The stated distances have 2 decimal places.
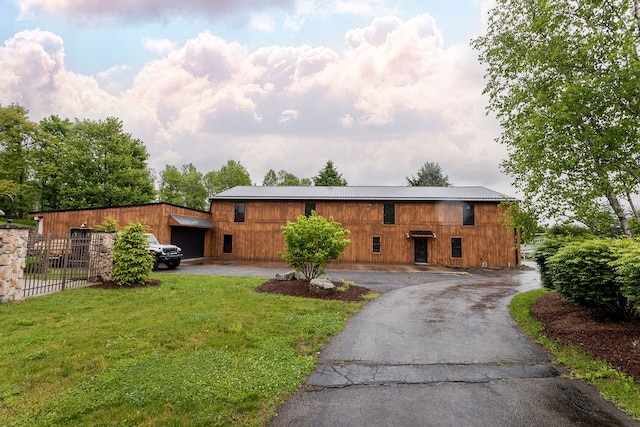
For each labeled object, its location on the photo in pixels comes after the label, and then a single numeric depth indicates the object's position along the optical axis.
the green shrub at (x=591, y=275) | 5.65
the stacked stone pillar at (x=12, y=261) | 7.37
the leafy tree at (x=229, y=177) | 52.25
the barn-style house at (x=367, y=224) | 22.05
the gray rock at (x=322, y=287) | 9.45
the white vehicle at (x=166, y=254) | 14.91
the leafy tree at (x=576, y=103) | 7.52
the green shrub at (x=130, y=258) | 10.16
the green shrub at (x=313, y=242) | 10.39
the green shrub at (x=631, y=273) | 4.37
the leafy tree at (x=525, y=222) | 10.12
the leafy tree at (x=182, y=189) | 48.22
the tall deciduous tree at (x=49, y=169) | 30.08
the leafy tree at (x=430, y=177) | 49.38
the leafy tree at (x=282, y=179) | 57.19
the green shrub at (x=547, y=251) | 8.40
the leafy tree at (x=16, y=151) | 27.80
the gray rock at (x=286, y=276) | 11.60
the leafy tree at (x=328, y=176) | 44.69
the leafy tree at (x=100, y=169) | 30.66
